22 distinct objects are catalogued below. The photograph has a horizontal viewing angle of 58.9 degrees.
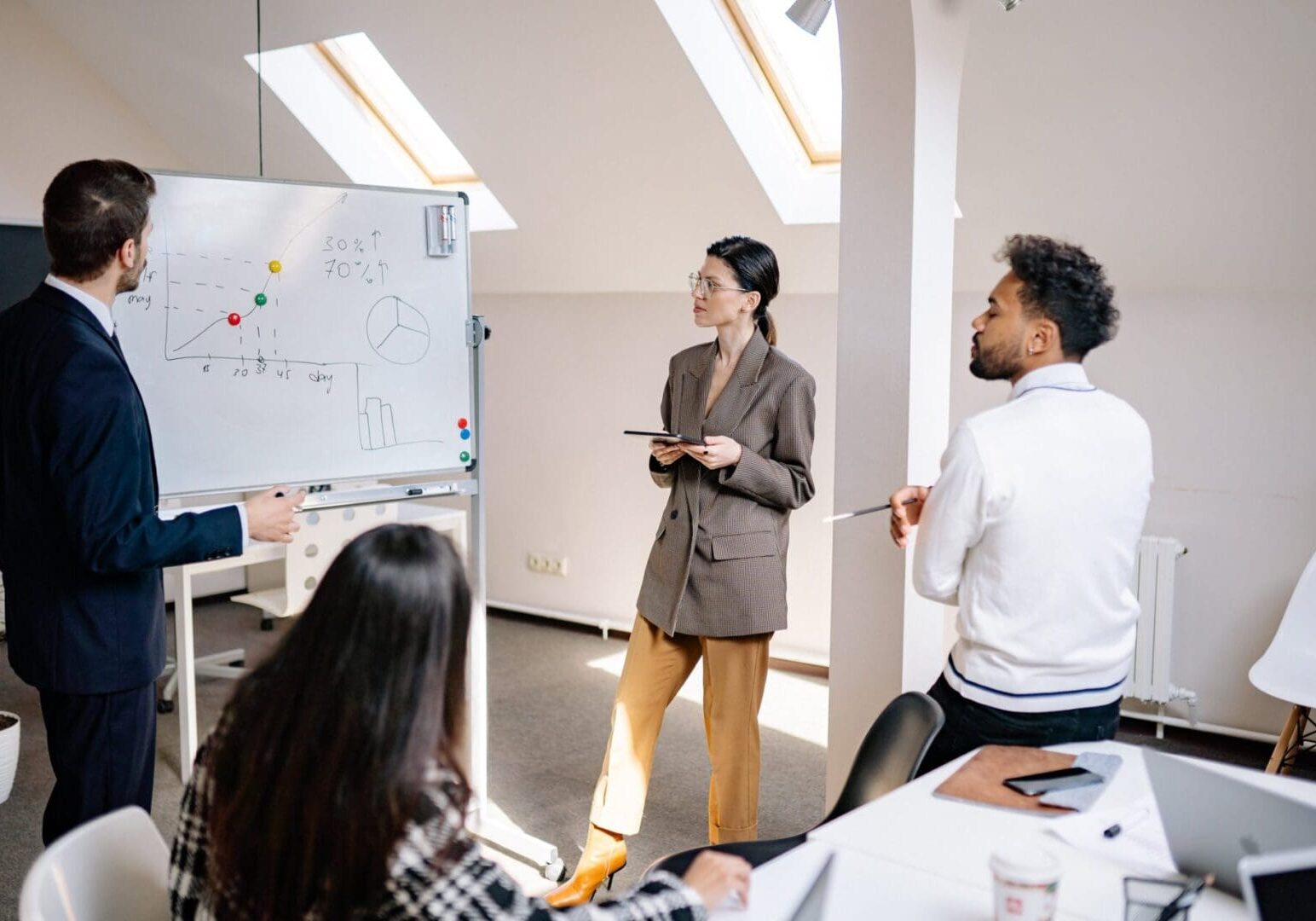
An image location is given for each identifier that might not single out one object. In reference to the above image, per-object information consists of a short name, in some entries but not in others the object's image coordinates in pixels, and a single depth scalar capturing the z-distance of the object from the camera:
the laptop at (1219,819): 1.18
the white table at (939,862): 1.34
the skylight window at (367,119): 4.70
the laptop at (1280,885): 1.06
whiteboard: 2.66
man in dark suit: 1.99
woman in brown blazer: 2.67
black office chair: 1.81
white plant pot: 3.29
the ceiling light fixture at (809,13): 2.92
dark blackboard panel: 3.84
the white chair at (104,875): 1.28
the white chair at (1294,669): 2.93
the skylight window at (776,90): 3.77
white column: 2.52
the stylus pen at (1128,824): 1.51
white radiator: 3.76
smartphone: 1.64
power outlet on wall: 5.40
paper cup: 1.19
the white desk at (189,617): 3.19
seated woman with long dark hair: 1.08
